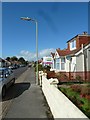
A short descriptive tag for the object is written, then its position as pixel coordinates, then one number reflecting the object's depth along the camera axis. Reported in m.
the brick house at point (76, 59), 9.16
